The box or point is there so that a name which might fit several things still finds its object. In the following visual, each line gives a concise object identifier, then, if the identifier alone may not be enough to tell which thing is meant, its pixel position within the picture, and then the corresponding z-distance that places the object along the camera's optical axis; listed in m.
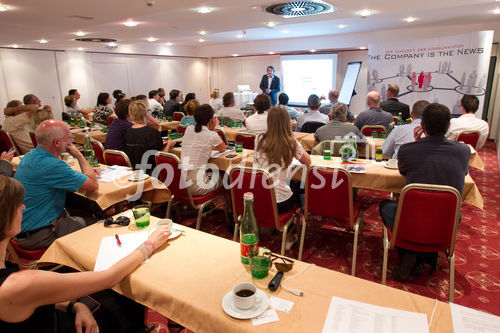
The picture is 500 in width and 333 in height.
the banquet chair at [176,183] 3.30
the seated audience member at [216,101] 8.84
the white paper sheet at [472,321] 1.12
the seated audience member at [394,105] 6.36
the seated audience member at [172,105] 8.25
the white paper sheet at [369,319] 1.13
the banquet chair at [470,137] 4.73
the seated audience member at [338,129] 4.14
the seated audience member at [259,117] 5.07
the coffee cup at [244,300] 1.21
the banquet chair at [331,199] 2.61
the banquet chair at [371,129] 4.95
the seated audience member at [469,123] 4.87
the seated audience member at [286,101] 7.14
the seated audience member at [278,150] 2.80
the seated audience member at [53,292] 1.12
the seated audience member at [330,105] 6.50
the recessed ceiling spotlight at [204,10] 4.84
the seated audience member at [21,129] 5.42
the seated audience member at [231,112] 6.65
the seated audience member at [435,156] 2.46
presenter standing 11.42
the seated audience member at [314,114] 5.73
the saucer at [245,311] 1.19
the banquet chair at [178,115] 7.92
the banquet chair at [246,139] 4.77
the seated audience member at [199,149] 3.51
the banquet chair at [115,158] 3.40
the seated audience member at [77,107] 8.23
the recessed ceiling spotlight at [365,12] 5.48
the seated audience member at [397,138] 3.64
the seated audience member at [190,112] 5.64
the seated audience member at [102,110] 6.96
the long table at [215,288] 1.20
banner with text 7.48
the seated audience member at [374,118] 5.26
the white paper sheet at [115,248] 1.57
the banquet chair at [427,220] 2.20
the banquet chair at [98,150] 3.99
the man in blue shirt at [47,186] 2.30
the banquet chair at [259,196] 2.64
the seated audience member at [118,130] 4.23
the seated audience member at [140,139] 3.95
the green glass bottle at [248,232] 1.52
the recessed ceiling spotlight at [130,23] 5.99
